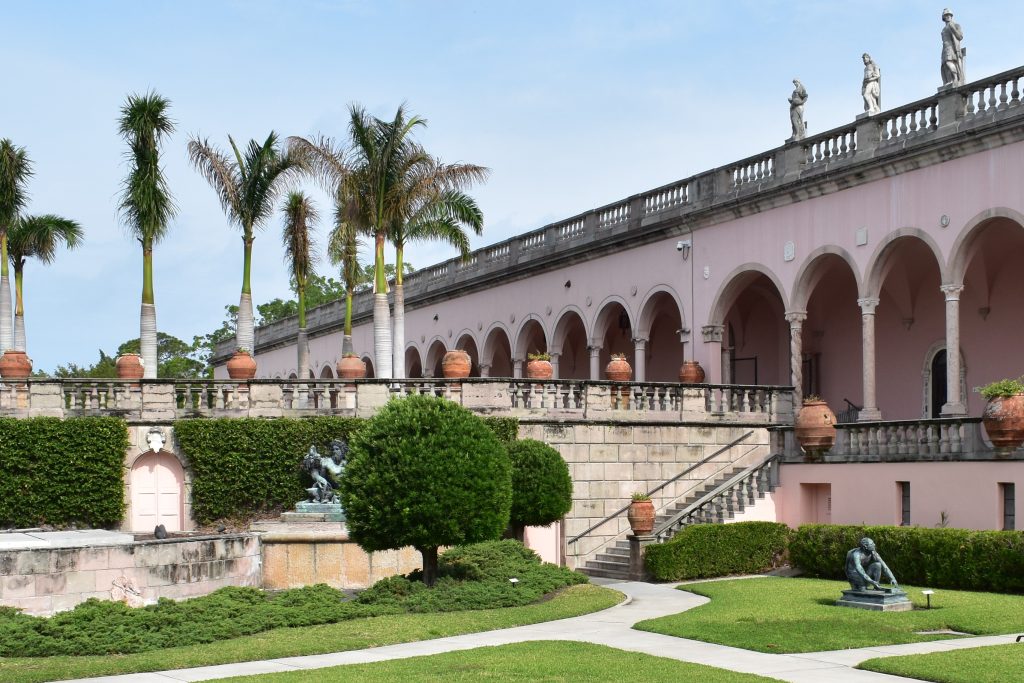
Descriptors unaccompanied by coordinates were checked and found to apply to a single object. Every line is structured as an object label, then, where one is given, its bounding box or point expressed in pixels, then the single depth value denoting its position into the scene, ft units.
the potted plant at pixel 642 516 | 78.95
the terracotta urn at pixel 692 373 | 103.65
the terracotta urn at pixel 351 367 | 99.91
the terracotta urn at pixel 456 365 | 92.99
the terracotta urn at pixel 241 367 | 92.53
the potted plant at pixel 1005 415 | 68.18
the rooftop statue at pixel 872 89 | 89.51
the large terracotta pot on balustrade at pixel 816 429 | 84.17
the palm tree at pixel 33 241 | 120.88
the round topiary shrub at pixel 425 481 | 63.16
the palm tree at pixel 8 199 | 110.73
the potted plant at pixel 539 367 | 96.43
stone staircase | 81.64
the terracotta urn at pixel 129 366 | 90.33
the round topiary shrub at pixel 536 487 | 79.87
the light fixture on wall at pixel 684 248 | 107.76
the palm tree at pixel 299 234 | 131.85
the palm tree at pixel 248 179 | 102.47
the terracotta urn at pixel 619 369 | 101.40
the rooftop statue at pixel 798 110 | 96.63
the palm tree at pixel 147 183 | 95.50
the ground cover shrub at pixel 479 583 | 60.90
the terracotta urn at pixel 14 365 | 86.99
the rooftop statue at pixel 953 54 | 82.58
